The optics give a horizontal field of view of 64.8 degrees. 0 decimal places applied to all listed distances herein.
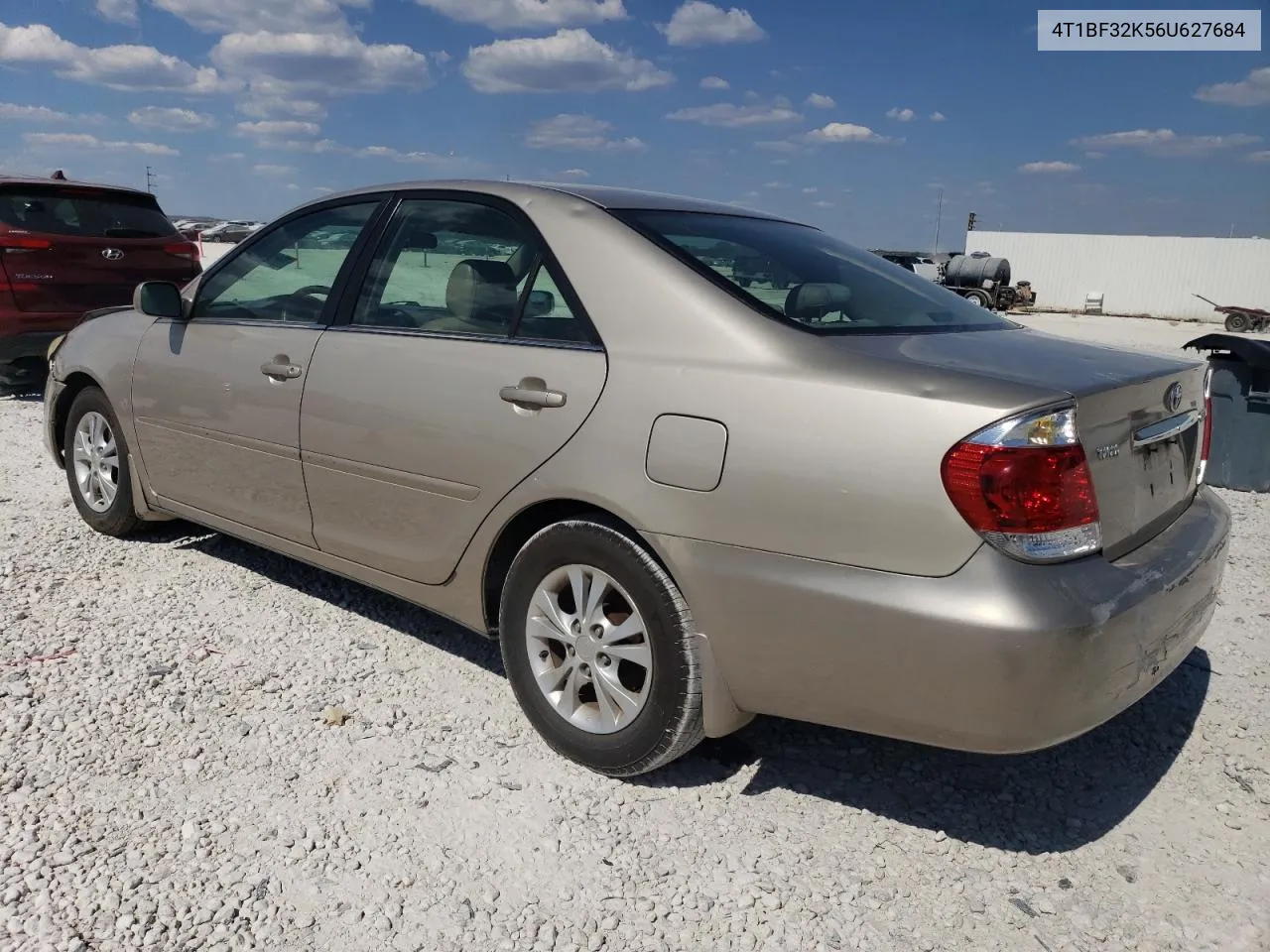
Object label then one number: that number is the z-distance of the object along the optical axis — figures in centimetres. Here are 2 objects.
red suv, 800
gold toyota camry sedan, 226
